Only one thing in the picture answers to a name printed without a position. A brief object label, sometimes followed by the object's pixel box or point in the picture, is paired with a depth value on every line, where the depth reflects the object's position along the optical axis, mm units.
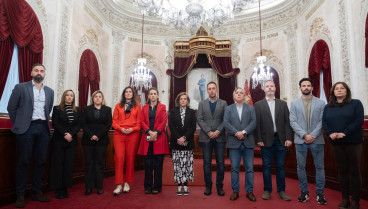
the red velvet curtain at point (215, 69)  8492
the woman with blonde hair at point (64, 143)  3037
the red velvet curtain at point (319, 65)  5902
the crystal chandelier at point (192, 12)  5375
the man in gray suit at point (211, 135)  3145
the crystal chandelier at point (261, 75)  6754
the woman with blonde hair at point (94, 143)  3205
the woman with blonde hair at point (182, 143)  3233
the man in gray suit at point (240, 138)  2984
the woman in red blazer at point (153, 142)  3250
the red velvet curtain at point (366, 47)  4258
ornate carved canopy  8180
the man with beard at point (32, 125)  2761
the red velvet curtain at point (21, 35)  3938
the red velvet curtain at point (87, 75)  6375
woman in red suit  3299
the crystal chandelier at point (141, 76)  6959
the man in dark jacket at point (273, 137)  2979
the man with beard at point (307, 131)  2834
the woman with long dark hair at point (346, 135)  2572
